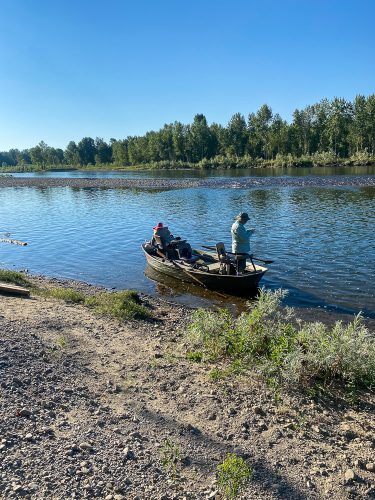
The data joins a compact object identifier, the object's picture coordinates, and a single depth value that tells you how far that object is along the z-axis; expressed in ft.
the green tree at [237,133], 371.15
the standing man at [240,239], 49.62
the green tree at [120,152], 501.56
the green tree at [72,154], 591.37
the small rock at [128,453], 17.80
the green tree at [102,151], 572.01
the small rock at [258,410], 22.11
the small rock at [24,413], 19.92
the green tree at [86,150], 572.92
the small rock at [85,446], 18.04
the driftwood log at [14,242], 85.76
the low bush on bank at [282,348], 24.84
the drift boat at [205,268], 50.27
